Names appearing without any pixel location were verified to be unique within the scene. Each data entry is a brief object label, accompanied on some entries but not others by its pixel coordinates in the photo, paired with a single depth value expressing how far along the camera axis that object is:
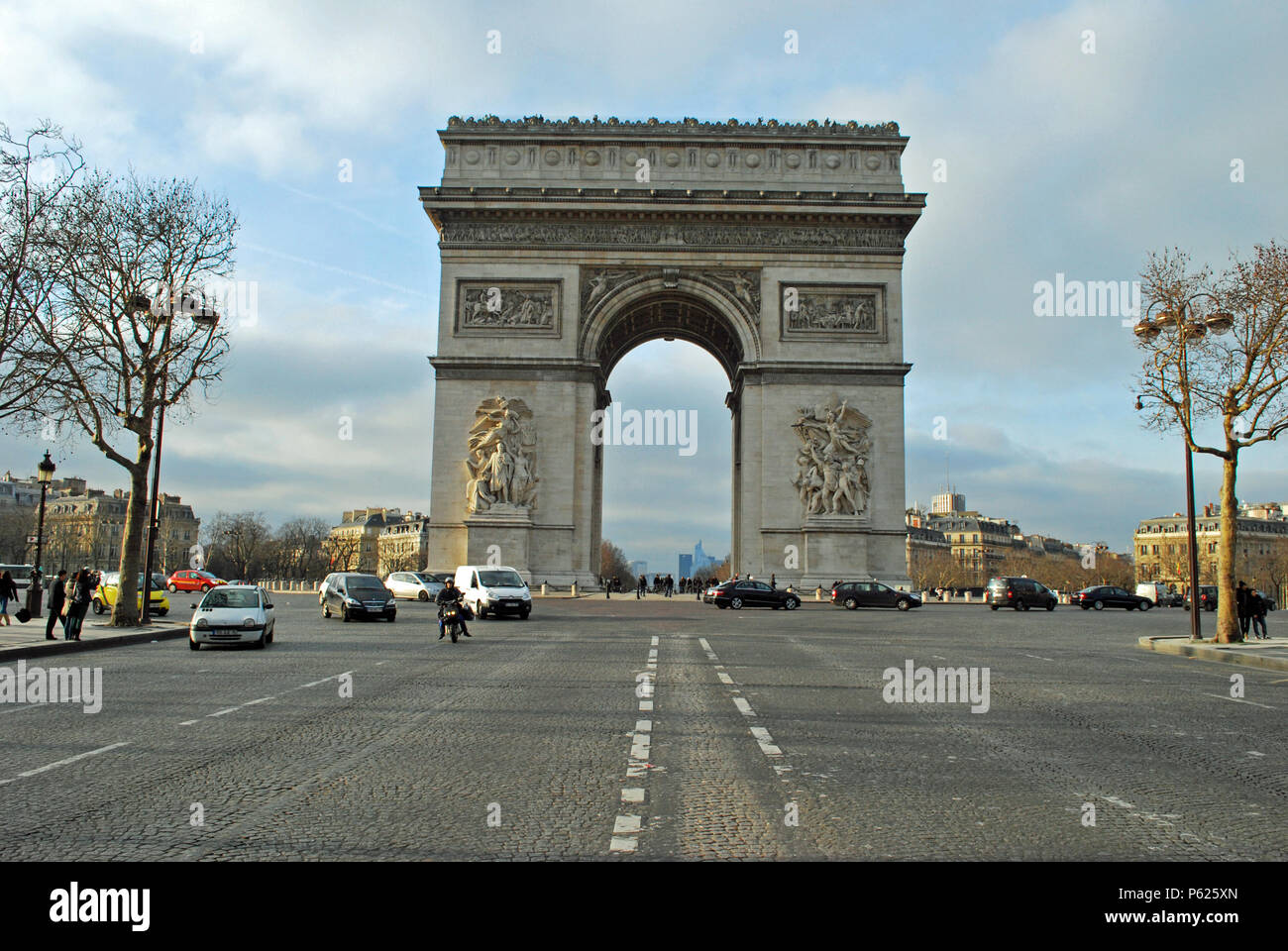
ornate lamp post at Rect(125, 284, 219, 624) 20.80
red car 53.00
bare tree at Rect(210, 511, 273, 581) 94.44
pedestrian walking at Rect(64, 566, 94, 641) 17.50
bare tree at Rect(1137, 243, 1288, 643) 20.97
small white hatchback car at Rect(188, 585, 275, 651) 17.09
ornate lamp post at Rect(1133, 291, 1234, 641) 20.47
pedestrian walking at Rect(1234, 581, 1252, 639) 22.96
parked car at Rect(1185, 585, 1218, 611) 47.91
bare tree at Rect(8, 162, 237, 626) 20.80
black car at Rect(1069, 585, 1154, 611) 45.38
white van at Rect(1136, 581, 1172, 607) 60.52
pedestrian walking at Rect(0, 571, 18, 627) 21.61
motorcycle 18.53
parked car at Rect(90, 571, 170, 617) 27.14
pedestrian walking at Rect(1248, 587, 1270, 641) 23.33
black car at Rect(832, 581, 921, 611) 35.72
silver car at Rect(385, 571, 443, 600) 38.69
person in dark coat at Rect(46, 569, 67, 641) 17.75
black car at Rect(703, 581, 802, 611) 35.28
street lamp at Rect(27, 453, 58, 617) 22.91
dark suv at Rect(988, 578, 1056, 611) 40.59
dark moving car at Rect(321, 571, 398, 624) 25.33
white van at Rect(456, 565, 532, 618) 26.91
